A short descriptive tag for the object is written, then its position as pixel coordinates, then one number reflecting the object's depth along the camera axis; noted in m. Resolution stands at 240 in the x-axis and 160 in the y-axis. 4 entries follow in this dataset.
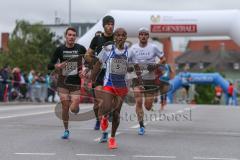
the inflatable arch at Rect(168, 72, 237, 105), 42.96
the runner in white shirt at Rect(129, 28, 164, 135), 11.08
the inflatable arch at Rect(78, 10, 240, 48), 26.25
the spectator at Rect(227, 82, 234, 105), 41.46
